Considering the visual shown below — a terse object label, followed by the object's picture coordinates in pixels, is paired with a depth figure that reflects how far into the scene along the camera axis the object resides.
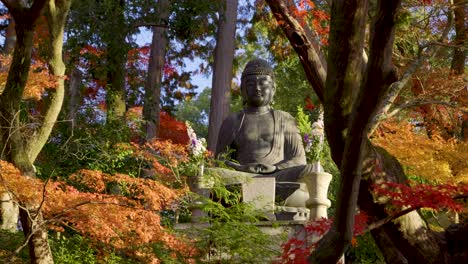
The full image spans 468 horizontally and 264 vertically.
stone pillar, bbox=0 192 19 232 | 11.16
